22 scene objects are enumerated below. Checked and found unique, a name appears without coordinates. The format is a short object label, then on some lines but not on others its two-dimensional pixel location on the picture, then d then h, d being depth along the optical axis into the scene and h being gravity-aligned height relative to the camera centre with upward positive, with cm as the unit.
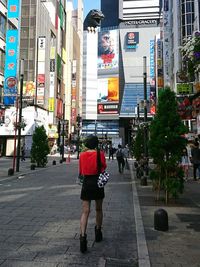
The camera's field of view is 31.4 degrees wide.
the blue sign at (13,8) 3891 +1609
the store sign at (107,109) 12219 +1614
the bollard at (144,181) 1559 -113
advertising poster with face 12462 +3694
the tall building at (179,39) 2564 +1511
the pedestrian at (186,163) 1785 -39
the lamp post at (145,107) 1811 +249
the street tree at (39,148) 2708 +54
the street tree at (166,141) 1077 +44
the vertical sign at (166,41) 5066 +1658
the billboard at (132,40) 12700 +4114
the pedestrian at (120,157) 2239 -12
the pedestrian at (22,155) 3716 +2
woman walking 584 -31
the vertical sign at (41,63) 6025 +1557
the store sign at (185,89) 2773 +517
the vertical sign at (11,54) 3856 +1106
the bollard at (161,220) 714 -130
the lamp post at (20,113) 2219 +268
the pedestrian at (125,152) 2311 +20
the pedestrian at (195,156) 1709 -5
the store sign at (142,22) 13262 +4981
